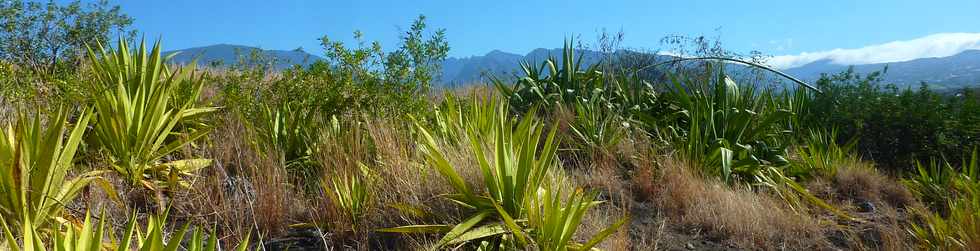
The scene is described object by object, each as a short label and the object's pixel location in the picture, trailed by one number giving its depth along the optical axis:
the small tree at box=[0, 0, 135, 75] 7.11
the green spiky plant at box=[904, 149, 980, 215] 4.53
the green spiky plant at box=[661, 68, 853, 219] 4.76
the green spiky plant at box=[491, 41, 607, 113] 6.09
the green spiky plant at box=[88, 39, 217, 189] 3.60
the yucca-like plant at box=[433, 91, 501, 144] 4.24
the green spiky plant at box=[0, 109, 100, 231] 2.62
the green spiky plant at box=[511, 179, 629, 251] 2.75
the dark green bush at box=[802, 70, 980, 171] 6.34
